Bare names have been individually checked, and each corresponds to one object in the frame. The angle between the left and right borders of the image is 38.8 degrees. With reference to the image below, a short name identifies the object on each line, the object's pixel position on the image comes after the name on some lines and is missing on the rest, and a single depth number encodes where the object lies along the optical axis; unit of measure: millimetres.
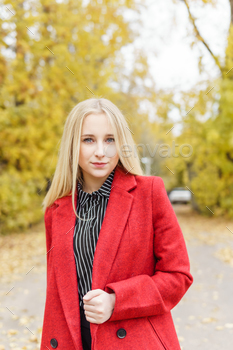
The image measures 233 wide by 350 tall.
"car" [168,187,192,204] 25578
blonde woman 1312
